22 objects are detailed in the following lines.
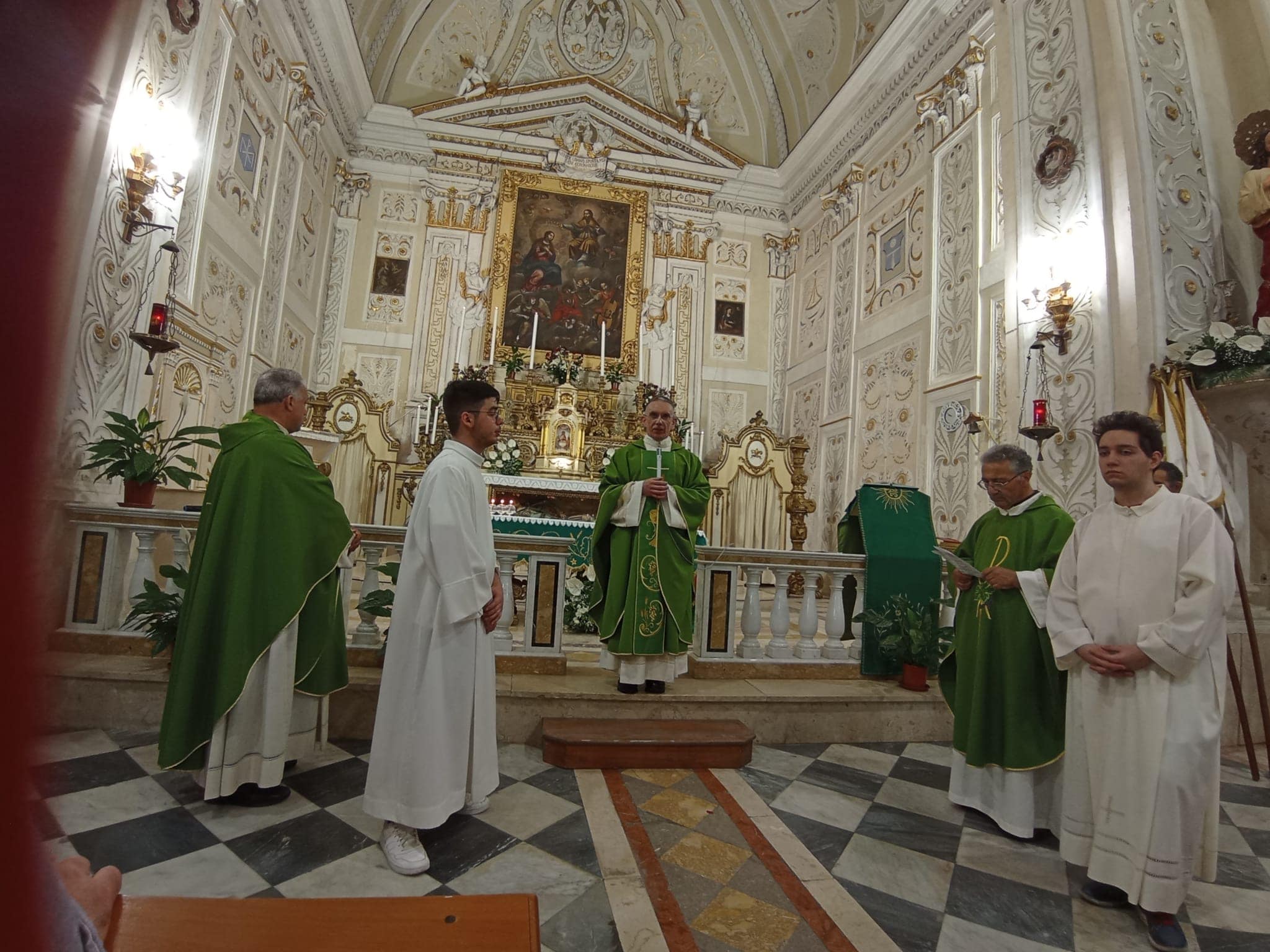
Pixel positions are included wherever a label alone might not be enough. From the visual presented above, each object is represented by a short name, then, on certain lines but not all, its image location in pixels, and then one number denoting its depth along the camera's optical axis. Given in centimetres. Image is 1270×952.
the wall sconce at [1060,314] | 495
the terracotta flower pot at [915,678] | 387
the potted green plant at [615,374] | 973
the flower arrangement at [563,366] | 934
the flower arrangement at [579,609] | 525
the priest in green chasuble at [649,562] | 355
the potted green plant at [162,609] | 311
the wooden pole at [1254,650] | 365
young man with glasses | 224
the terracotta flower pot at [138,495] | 350
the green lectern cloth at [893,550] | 413
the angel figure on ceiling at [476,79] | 1040
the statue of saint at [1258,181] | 424
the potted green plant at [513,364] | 959
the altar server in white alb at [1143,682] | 212
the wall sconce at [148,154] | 433
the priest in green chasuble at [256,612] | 247
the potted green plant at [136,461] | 343
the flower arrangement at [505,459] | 738
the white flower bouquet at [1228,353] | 394
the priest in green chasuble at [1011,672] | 271
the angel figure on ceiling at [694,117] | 1094
